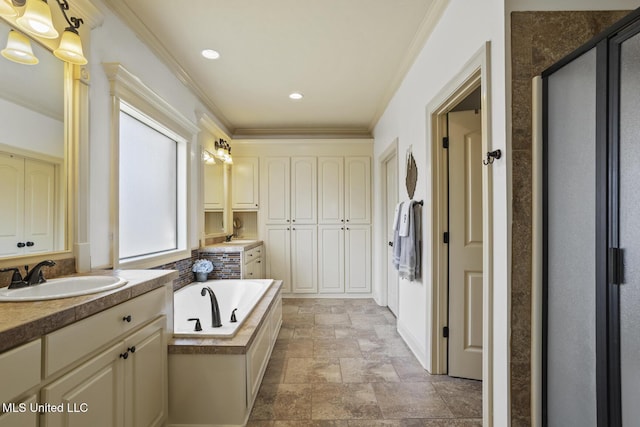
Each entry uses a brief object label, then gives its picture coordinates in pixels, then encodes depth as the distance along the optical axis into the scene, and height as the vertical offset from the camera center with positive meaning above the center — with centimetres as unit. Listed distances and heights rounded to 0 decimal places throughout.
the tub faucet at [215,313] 214 -70
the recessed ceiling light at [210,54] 259 +136
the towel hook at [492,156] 144 +27
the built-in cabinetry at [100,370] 88 -56
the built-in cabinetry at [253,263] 368 -65
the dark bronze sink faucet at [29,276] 130 -27
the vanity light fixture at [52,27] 131 +84
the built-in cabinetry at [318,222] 464 -13
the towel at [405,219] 258 -5
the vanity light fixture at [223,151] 404 +85
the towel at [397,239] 283 -24
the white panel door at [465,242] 226 -21
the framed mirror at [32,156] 133 +28
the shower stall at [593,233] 98 -7
